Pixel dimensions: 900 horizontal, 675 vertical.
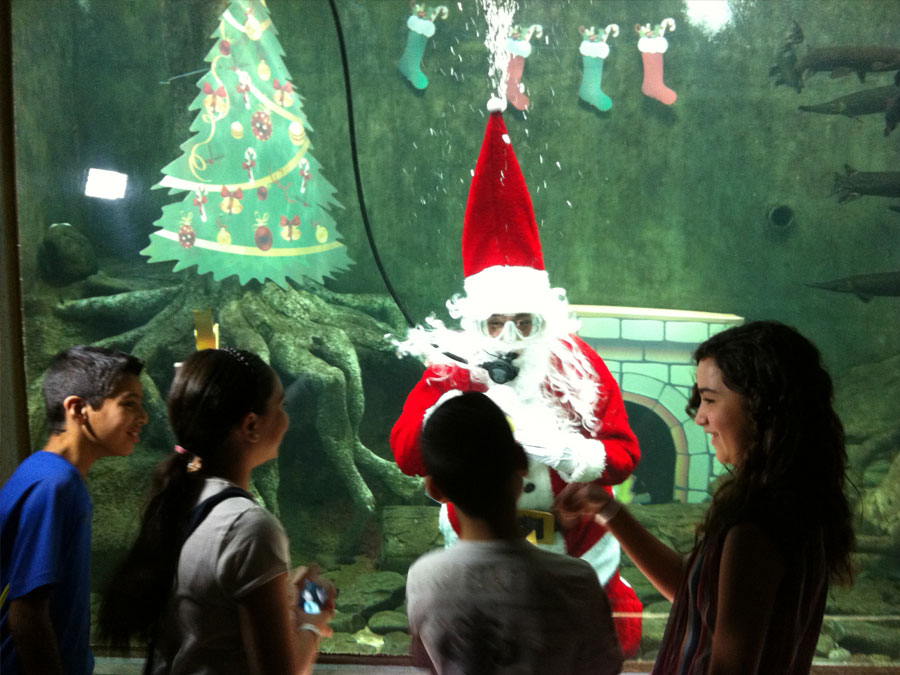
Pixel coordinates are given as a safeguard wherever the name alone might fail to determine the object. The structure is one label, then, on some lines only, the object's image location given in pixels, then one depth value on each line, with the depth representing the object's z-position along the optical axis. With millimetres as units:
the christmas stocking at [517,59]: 3031
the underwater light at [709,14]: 3043
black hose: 3062
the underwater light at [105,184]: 2984
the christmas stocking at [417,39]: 3035
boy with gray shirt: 1107
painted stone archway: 2996
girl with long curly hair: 1133
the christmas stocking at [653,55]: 3078
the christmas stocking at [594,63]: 3057
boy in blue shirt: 1512
